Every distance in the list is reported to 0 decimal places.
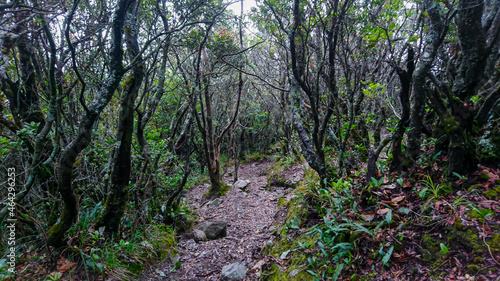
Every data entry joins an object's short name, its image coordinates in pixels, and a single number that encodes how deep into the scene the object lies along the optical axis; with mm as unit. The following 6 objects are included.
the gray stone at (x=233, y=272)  3803
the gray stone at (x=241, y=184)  9141
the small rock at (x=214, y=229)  5234
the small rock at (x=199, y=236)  5125
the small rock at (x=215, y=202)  7674
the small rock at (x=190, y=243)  4898
